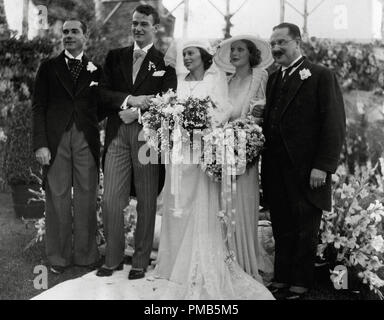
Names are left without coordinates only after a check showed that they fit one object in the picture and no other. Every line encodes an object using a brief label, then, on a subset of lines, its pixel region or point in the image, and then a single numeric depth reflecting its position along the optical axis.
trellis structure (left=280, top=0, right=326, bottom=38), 7.31
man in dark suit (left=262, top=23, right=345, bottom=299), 4.30
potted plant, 7.07
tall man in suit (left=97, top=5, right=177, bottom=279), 4.71
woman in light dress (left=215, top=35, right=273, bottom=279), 4.77
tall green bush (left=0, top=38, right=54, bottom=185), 7.11
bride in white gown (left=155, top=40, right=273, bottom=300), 4.32
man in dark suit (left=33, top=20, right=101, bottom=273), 5.02
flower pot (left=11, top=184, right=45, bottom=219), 7.09
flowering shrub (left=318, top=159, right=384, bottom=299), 4.56
